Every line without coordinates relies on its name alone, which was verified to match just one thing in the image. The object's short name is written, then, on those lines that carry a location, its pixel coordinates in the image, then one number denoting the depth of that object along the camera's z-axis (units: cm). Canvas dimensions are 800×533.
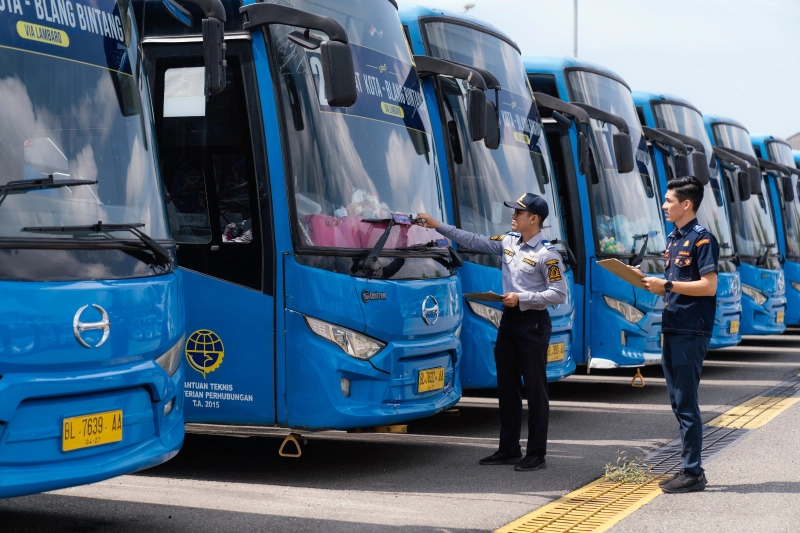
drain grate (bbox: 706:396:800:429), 1676
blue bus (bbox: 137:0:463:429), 1196
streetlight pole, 4765
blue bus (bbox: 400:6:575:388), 1558
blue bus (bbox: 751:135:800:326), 3235
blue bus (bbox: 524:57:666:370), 1938
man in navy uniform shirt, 1180
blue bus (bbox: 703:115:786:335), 2787
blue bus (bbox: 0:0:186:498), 820
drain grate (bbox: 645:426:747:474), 1339
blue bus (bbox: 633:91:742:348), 2399
